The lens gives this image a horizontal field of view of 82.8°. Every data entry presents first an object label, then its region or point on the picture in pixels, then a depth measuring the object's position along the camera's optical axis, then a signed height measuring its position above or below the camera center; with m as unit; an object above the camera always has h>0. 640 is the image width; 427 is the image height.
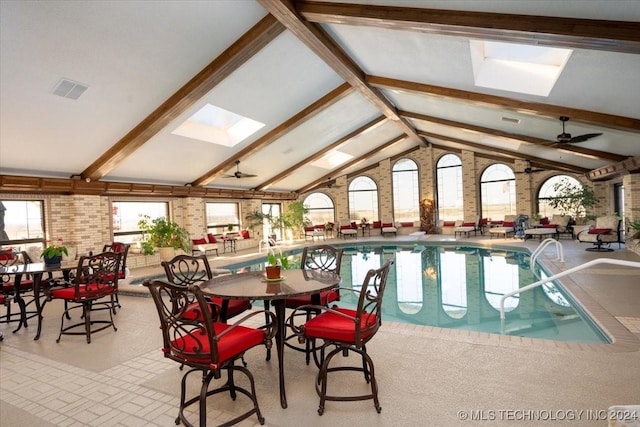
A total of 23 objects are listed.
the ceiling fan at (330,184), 15.81 +1.31
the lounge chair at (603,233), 8.92 -0.82
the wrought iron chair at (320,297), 3.16 -0.78
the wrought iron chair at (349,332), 2.33 -0.82
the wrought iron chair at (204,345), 2.07 -0.80
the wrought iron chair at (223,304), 3.11 -0.78
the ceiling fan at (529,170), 12.35 +1.21
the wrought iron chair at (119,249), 5.17 -0.44
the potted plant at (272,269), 2.90 -0.44
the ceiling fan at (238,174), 9.55 +1.10
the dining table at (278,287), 2.43 -0.54
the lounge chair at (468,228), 13.94 -0.83
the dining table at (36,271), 3.97 -0.52
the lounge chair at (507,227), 12.75 -0.80
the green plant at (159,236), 9.69 -0.47
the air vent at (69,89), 5.27 +1.99
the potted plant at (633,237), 7.99 -0.91
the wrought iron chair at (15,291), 4.21 -0.82
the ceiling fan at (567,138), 6.13 +1.10
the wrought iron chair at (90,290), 3.91 -0.78
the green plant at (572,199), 11.69 +0.11
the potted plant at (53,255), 4.40 -0.39
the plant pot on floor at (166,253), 9.70 -0.92
